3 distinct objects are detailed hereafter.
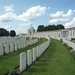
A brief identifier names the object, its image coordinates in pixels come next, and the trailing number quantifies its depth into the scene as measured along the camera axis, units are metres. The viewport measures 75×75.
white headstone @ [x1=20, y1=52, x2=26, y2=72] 4.40
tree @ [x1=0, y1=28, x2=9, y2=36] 40.88
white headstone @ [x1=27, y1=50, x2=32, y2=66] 5.16
